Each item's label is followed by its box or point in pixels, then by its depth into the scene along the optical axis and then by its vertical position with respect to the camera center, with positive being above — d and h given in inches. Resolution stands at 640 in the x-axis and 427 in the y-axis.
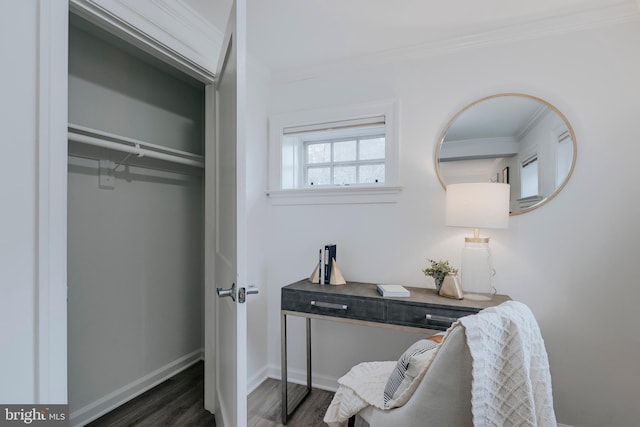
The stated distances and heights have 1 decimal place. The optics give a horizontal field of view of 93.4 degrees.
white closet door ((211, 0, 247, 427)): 48.4 -2.2
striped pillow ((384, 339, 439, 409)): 43.5 -23.7
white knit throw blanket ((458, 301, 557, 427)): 36.6 -20.4
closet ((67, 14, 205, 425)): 72.2 -3.2
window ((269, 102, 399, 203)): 86.0 +19.4
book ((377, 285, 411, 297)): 70.3 -18.6
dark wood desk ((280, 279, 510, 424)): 64.4 -21.5
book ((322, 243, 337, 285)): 82.8 -13.4
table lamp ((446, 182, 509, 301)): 65.6 -1.3
